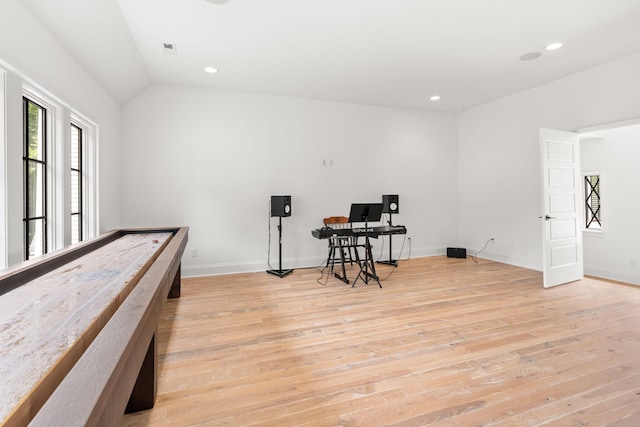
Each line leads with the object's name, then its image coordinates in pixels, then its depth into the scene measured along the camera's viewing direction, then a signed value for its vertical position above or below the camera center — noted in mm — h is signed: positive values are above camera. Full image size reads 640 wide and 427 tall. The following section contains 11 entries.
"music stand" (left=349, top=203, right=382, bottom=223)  3982 +36
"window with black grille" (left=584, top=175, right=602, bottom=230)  4676 +147
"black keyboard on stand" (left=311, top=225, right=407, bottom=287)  4070 -242
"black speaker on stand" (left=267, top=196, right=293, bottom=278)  4496 +114
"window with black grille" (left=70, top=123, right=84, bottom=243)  3240 +379
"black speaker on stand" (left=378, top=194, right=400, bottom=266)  5305 +167
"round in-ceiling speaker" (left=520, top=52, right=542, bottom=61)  3646 +1913
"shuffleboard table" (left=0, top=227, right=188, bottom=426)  623 -350
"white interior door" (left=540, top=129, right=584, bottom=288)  3941 +75
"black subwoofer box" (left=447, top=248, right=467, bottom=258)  5723 -733
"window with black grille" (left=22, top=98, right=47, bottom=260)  2424 +343
